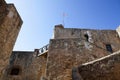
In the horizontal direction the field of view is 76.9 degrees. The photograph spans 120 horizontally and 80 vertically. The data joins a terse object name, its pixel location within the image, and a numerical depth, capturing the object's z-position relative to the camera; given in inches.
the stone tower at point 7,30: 122.8
